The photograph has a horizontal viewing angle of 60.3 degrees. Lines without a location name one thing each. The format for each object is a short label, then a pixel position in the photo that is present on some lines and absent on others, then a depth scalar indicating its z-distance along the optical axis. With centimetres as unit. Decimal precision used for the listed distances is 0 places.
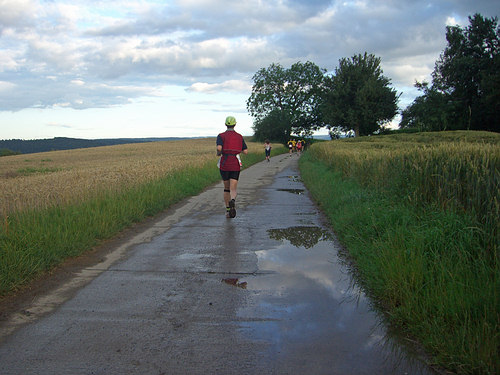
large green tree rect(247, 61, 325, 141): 7900
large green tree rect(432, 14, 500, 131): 4819
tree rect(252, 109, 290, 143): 7194
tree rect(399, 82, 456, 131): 5097
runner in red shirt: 930
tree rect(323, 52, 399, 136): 5706
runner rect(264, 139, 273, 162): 3411
